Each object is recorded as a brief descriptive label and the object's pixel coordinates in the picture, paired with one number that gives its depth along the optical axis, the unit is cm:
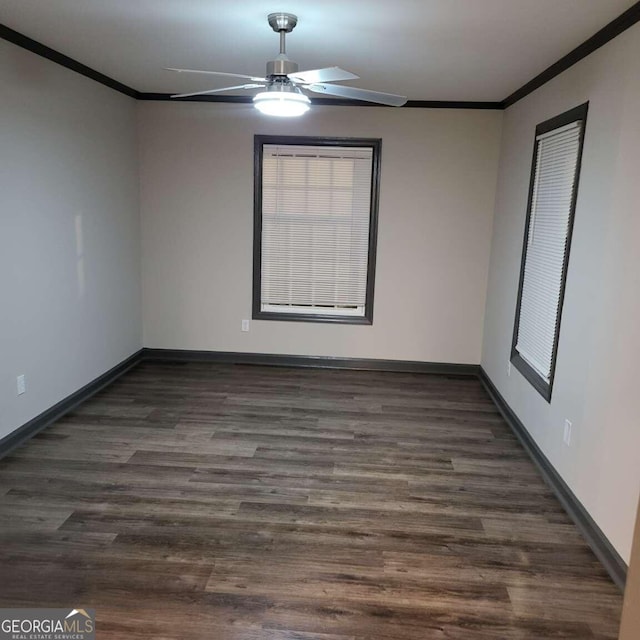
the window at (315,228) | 502
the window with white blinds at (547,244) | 318
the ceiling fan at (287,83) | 262
